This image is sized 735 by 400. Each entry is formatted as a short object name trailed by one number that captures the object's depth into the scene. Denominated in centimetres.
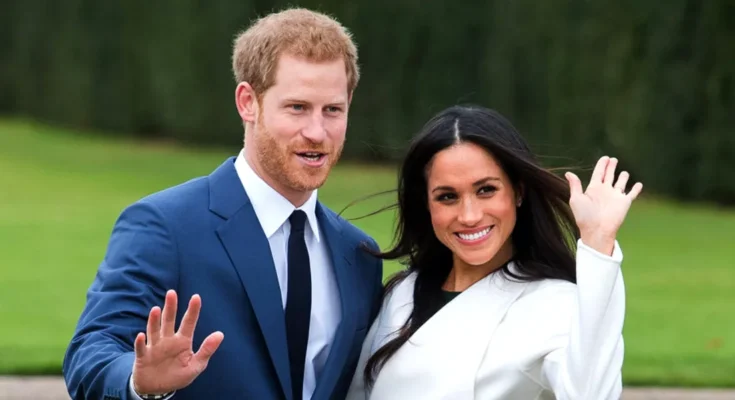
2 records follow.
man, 625
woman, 630
